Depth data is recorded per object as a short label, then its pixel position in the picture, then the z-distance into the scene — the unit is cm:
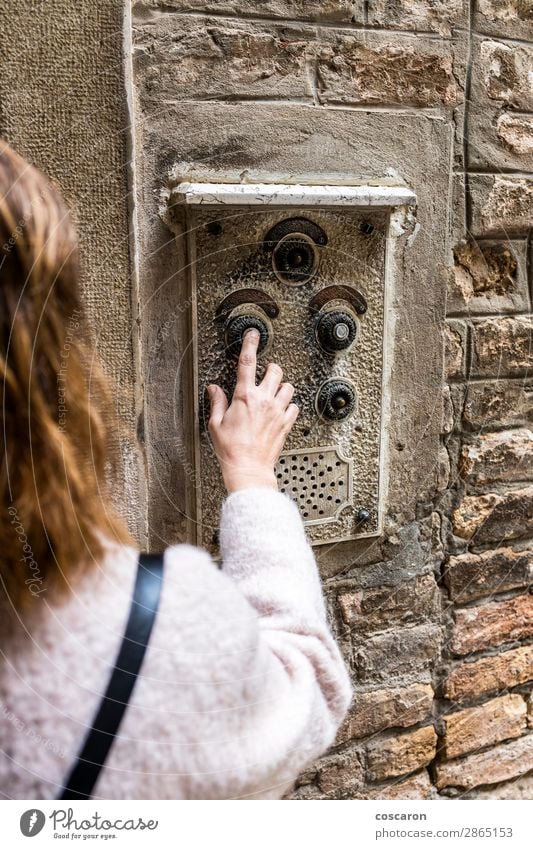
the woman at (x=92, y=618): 47
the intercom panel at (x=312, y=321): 69
